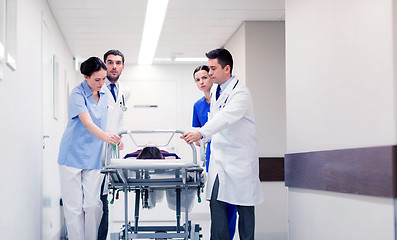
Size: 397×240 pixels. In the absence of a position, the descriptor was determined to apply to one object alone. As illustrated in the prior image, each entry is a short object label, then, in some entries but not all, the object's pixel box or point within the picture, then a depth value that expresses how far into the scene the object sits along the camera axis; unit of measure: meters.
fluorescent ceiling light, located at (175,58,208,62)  8.56
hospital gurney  3.31
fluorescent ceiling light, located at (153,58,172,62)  8.55
